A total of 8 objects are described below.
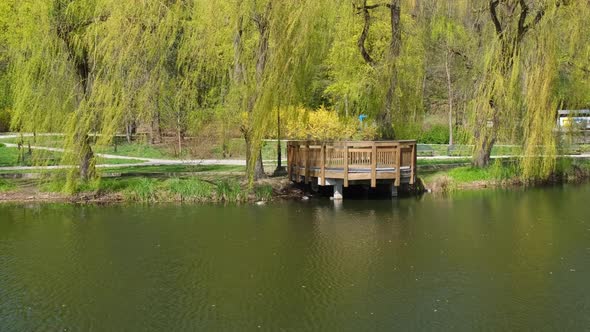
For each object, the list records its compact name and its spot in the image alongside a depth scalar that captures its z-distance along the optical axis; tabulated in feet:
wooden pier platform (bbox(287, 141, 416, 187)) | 67.51
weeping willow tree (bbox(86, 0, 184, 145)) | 65.26
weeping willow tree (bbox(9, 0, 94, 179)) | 66.49
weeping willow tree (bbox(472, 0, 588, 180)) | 68.90
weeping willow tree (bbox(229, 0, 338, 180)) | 63.77
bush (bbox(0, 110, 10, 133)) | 157.33
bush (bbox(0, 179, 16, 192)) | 72.18
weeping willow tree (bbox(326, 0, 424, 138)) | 76.69
